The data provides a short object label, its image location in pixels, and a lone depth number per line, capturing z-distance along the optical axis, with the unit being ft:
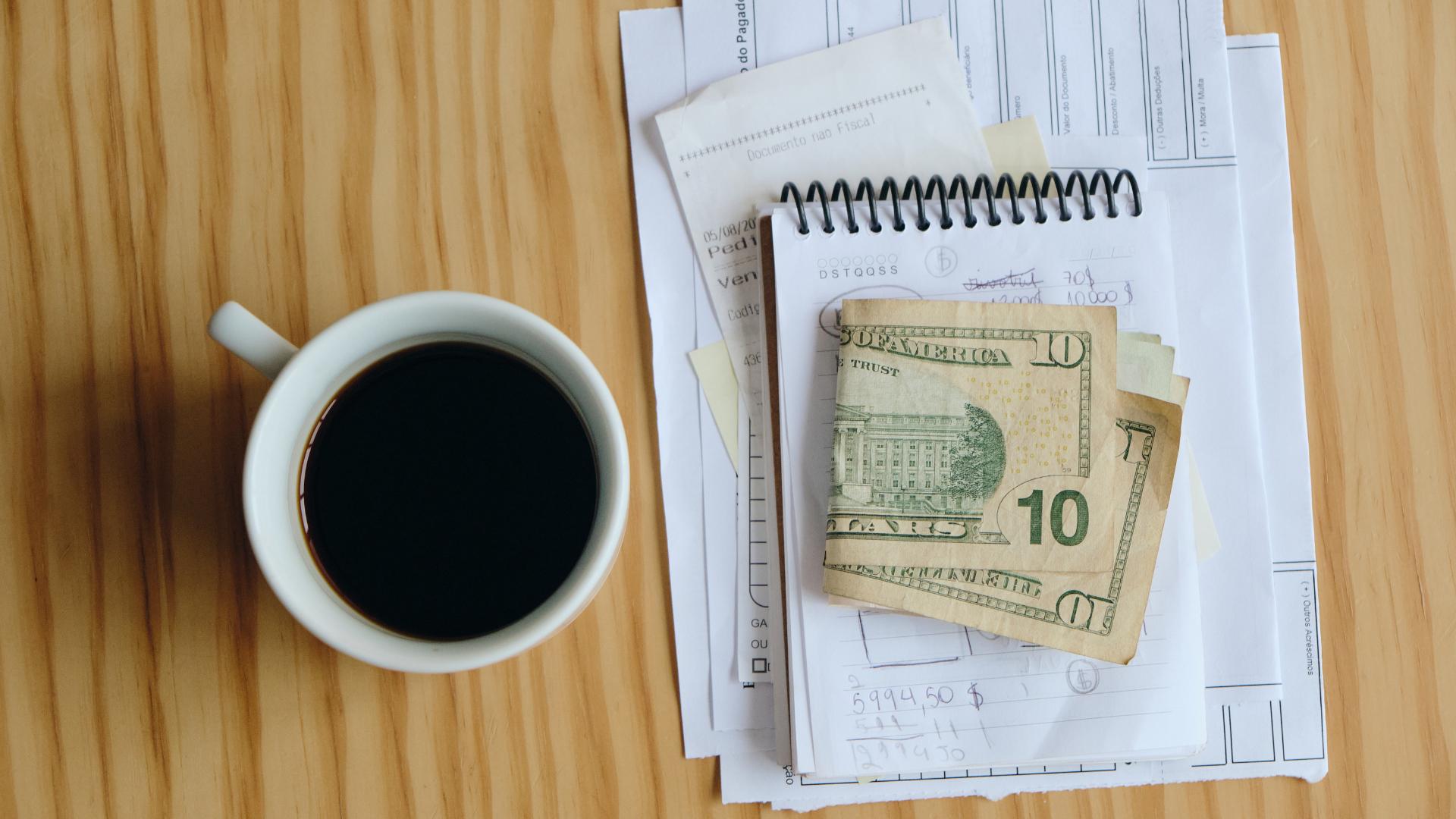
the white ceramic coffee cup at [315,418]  1.35
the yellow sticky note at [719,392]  1.89
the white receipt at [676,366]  1.87
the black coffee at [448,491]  1.54
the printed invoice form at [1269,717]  1.89
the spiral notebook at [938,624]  1.83
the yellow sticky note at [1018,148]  1.91
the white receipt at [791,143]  1.90
